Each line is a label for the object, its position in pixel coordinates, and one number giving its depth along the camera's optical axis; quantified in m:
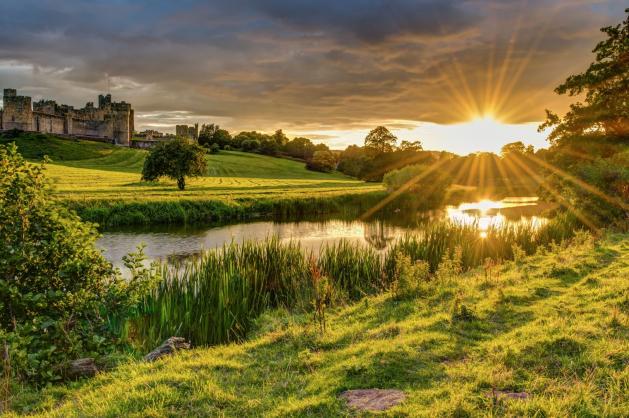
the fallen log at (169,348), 8.45
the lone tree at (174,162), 47.84
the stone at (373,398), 5.90
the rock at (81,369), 7.89
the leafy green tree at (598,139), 24.05
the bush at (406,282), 12.28
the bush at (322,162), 108.00
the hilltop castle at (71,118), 105.19
